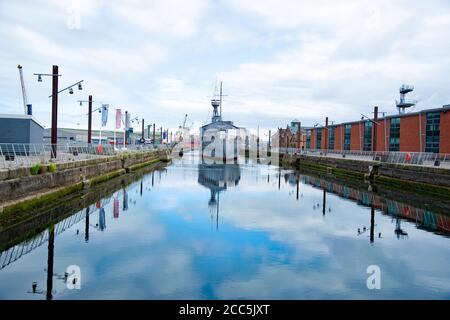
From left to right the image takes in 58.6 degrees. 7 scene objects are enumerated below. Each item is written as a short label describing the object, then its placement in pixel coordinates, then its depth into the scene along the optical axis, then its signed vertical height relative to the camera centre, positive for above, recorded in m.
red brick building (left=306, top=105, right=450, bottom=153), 50.56 +3.09
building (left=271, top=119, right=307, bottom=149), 122.25 +5.01
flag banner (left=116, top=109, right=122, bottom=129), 56.77 +4.42
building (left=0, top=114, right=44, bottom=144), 37.03 +1.82
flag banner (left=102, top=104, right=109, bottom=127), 49.78 +4.33
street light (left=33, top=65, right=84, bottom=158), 28.89 +3.87
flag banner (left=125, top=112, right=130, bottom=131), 65.32 +5.14
